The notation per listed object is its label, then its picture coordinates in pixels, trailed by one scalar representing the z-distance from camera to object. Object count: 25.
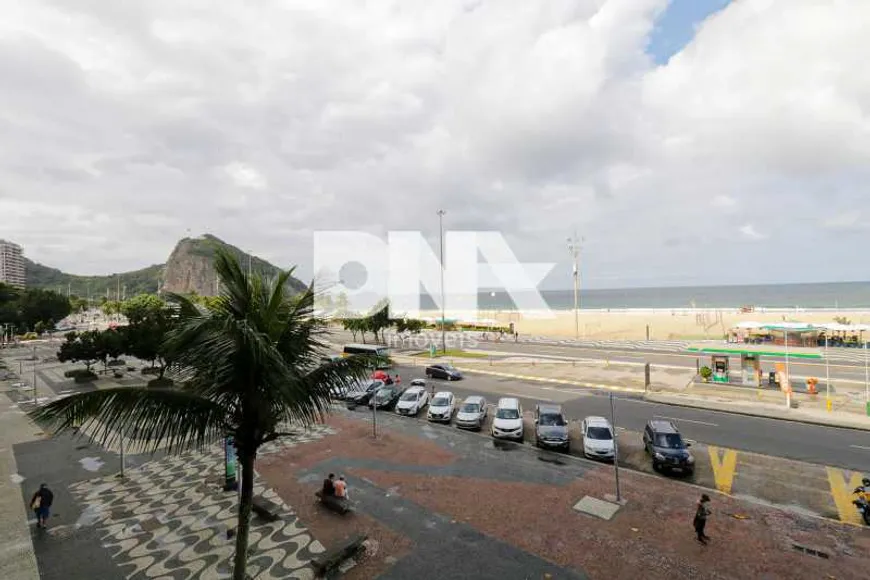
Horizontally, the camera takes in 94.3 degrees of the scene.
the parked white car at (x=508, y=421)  19.92
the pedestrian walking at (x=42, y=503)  12.73
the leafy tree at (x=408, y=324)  58.05
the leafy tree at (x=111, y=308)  109.56
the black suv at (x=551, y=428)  18.52
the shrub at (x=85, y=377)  36.66
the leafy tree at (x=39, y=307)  67.44
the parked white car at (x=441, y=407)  23.09
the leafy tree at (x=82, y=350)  34.75
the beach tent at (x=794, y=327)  33.38
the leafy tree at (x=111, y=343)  34.50
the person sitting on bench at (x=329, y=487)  13.63
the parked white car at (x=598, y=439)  17.41
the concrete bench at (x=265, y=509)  12.88
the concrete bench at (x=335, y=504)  13.08
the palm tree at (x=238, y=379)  6.55
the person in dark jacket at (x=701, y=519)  11.28
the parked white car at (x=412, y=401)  24.95
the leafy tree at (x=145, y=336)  32.24
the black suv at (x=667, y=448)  15.85
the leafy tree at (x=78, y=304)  122.69
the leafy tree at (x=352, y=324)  57.59
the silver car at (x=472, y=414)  21.92
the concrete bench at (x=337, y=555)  10.08
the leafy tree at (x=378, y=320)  55.31
